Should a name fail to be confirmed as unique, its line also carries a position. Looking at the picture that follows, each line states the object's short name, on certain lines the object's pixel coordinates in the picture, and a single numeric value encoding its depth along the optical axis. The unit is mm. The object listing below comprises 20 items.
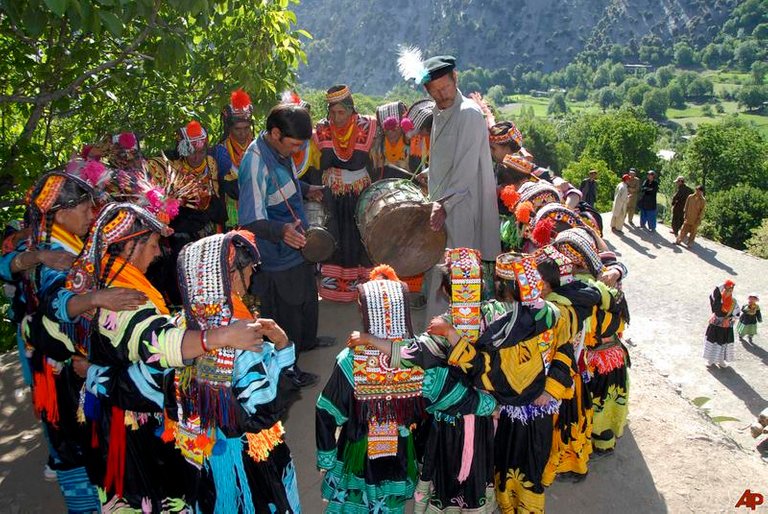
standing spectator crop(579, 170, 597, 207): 15539
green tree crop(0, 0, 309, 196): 3668
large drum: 4871
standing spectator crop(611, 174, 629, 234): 16266
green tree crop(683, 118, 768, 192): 45438
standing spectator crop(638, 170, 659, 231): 15859
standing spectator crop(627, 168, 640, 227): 16531
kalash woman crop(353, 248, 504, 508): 2980
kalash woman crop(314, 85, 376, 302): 6000
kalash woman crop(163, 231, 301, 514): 2475
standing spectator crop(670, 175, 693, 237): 16109
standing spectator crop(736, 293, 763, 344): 10484
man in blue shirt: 4027
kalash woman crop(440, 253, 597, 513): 3098
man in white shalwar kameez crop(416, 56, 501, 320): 4680
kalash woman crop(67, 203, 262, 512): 2555
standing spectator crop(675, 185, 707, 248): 14805
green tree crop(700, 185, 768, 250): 32031
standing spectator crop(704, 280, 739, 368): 9609
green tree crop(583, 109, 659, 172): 55844
